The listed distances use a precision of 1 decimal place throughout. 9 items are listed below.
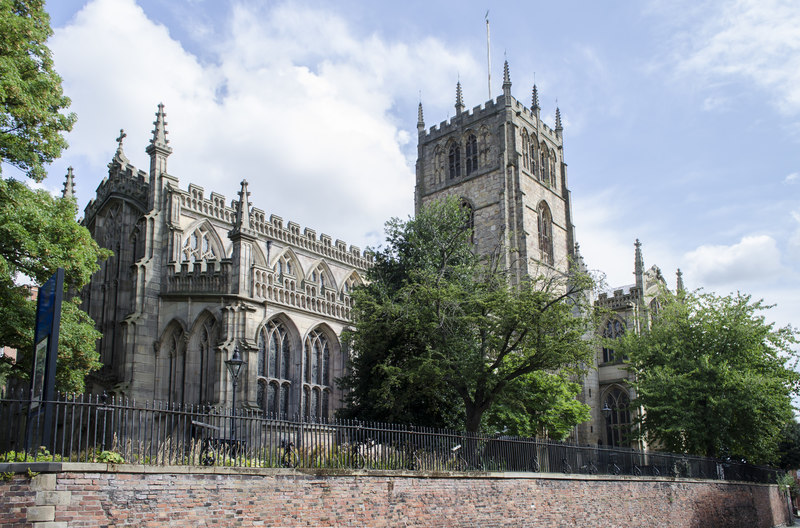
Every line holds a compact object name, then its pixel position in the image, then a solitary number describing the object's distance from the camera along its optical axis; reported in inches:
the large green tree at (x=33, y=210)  556.7
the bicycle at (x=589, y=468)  846.5
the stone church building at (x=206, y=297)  886.6
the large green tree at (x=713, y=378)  1152.2
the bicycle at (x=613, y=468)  898.9
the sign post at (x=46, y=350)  398.6
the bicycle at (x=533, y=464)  761.0
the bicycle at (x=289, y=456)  508.1
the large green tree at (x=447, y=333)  746.2
